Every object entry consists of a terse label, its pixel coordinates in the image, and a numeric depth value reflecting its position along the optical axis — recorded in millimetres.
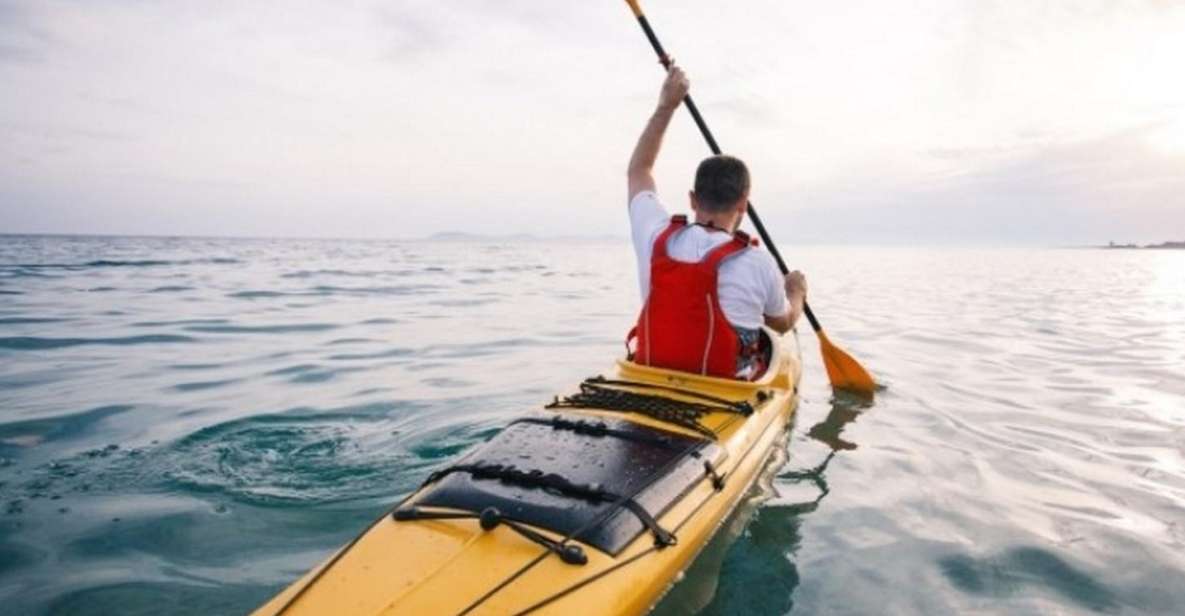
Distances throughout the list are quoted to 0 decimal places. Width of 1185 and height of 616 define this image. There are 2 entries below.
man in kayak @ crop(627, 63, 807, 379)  4363
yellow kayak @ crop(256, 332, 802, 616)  2430
